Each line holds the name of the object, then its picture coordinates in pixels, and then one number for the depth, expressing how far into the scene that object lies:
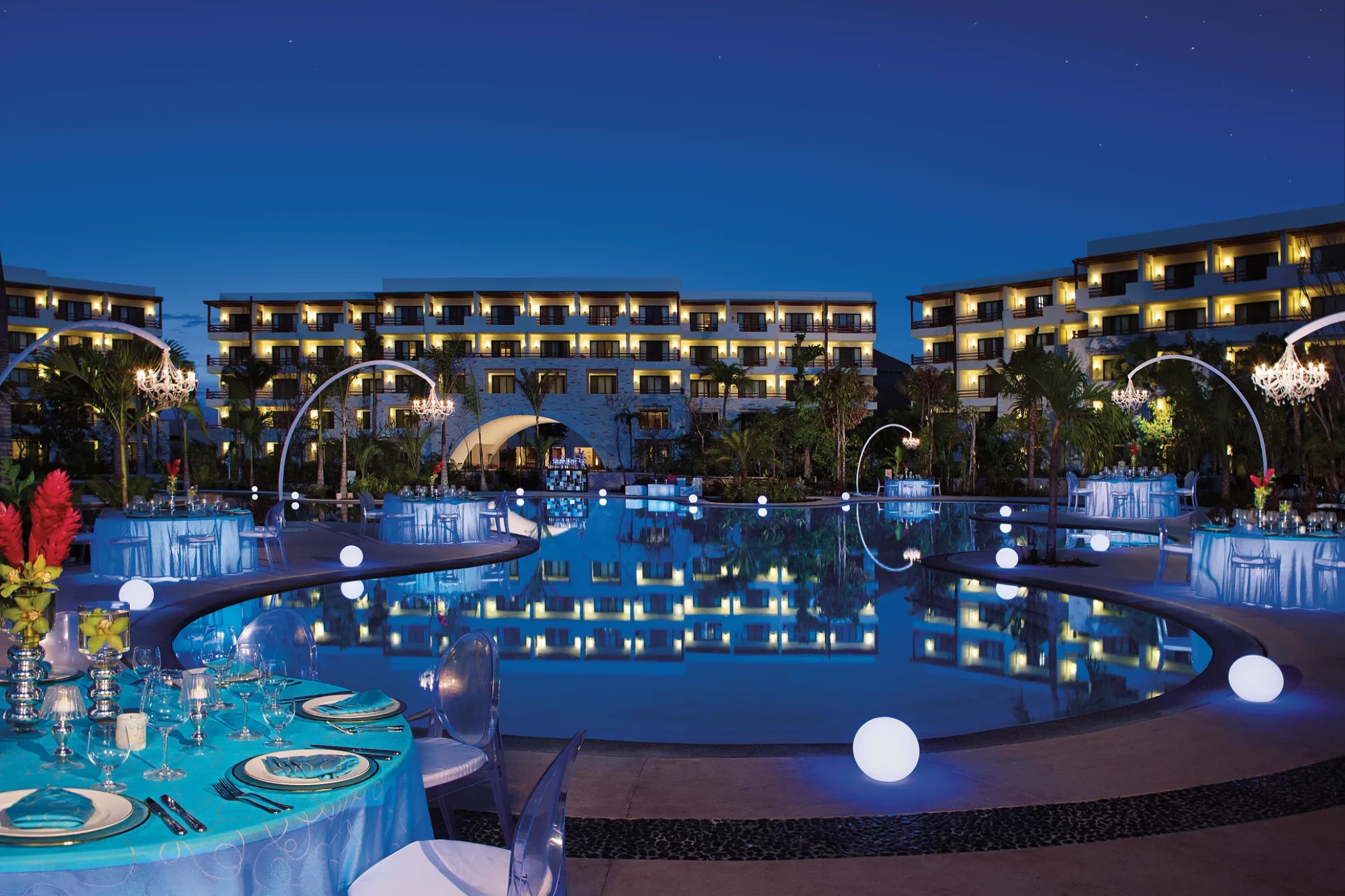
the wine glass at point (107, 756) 2.82
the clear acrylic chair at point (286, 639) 4.88
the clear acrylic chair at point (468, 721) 4.15
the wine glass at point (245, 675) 3.41
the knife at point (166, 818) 2.59
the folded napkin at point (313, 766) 2.94
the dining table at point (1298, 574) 10.53
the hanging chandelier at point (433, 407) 22.34
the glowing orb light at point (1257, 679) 6.67
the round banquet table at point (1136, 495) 24.56
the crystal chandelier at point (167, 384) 12.94
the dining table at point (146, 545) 12.48
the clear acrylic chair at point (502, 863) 2.57
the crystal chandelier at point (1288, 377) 13.10
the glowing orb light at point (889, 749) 5.04
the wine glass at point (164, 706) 3.33
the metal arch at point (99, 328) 10.66
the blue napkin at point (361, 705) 3.67
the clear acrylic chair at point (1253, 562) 10.80
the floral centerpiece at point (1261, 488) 11.66
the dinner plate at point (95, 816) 2.51
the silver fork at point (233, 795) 2.74
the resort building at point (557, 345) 52.16
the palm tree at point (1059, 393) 13.98
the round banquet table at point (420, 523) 17.53
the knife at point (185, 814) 2.61
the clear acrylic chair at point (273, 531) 13.44
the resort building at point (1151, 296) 41.41
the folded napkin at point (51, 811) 2.56
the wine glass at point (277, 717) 3.26
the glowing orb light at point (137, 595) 10.45
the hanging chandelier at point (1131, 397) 24.27
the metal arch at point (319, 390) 17.97
